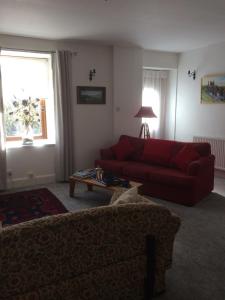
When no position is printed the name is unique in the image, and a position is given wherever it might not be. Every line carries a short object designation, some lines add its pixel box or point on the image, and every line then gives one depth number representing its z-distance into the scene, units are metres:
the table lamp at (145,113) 4.95
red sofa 3.65
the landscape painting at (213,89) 5.04
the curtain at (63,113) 4.58
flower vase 4.64
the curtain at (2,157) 4.21
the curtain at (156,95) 6.04
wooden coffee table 3.40
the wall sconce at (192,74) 5.56
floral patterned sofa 1.29
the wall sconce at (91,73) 4.91
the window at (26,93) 4.62
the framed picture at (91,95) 4.89
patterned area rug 3.33
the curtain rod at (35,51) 4.21
